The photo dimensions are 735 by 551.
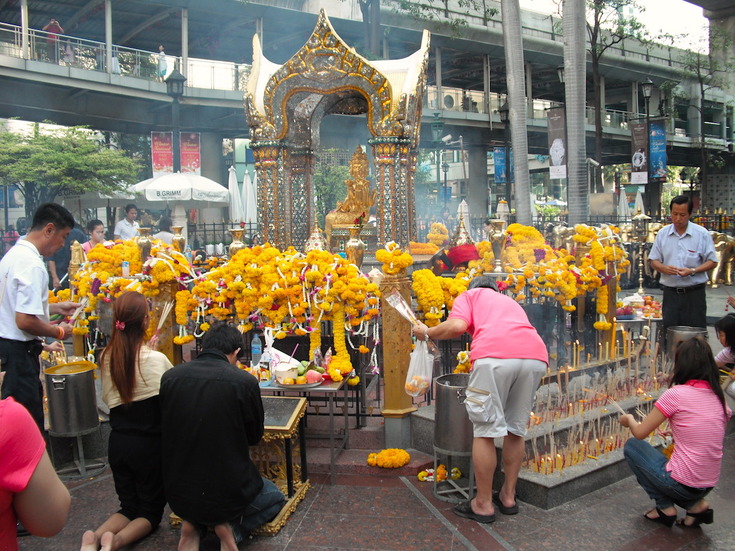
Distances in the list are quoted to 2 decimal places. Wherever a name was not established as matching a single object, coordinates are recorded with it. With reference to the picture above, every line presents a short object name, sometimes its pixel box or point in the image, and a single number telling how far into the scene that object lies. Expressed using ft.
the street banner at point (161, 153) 67.26
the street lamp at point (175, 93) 48.99
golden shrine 38.42
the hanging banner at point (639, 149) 92.63
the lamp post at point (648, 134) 80.18
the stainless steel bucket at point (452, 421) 16.22
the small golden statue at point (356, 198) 47.62
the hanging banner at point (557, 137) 65.51
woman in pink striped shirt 13.99
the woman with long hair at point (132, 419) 13.78
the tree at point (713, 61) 101.35
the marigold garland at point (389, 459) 18.01
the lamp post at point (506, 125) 73.55
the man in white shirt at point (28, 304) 15.14
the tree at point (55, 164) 64.90
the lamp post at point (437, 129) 66.28
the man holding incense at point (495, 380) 14.73
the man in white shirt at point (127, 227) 39.22
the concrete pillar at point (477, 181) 111.36
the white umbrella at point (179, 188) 51.60
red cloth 34.68
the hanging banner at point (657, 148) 93.04
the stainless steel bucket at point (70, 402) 17.92
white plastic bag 17.53
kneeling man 12.78
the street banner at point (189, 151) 67.36
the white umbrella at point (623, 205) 86.94
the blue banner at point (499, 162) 106.01
